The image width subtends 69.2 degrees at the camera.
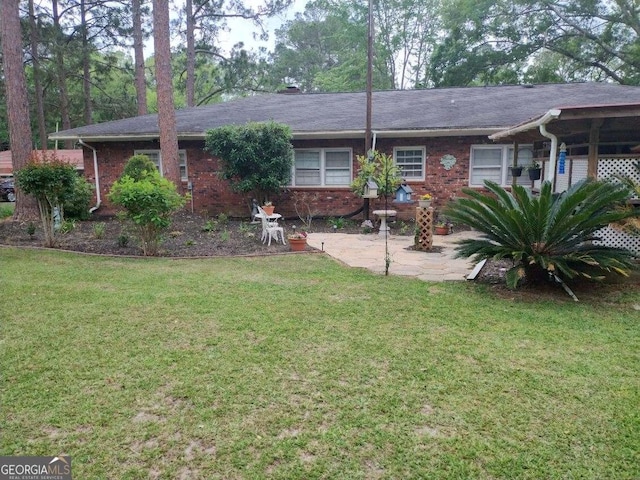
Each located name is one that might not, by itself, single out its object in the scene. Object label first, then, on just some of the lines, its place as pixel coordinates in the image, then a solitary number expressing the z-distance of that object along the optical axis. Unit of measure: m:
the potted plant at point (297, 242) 8.22
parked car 23.03
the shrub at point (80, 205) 12.11
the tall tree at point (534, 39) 20.08
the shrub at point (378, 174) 10.98
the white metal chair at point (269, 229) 8.84
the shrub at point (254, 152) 11.18
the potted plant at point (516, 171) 9.44
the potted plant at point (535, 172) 8.88
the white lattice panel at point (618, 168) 6.39
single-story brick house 11.84
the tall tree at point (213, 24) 20.89
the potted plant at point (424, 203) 8.46
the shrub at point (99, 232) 9.34
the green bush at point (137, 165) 11.44
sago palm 5.14
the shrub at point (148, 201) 7.17
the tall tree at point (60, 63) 19.25
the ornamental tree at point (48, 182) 7.72
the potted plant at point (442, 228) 10.32
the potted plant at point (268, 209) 10.91
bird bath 9.94
